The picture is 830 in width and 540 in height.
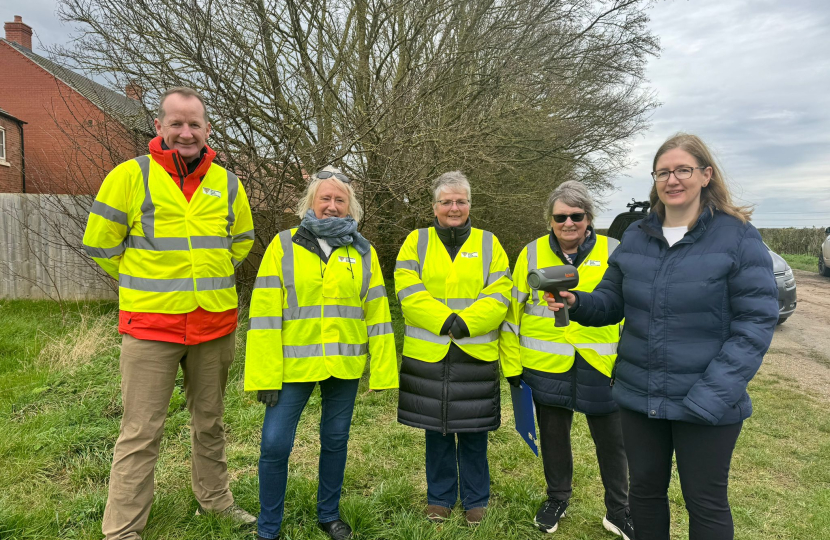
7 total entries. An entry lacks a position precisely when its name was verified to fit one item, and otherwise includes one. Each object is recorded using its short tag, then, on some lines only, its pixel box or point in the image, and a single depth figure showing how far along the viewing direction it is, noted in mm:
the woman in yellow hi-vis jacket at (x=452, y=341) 2996
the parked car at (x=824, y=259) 17422
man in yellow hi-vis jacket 2570
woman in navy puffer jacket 2025
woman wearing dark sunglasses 2973
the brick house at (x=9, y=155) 17750
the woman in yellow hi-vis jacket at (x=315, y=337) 2682
